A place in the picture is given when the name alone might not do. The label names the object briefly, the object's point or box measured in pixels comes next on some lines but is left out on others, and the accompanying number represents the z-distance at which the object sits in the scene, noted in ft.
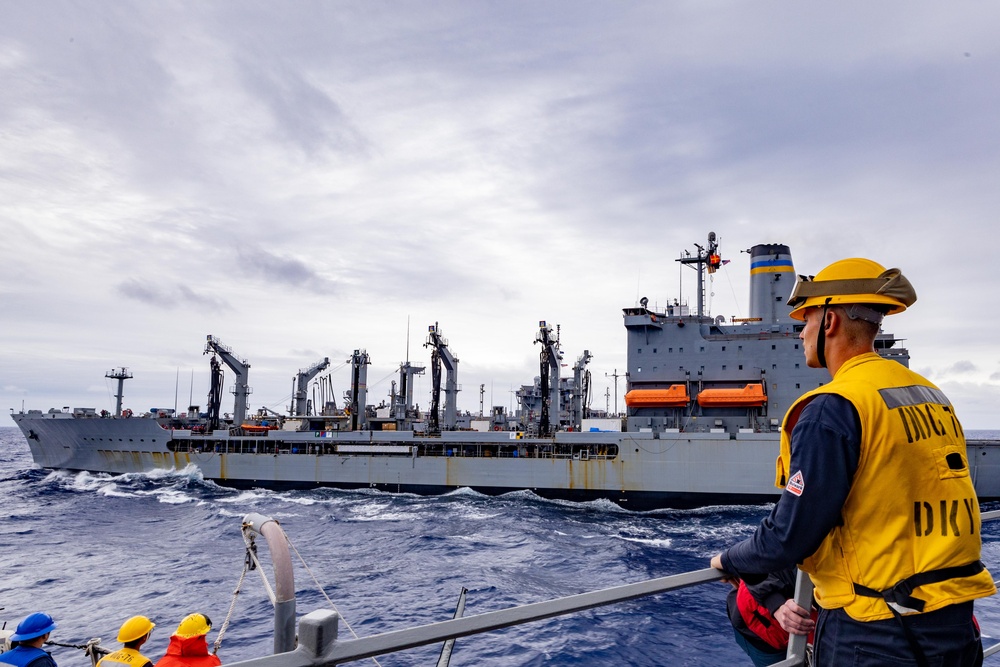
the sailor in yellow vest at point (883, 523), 5.34
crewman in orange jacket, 13.89
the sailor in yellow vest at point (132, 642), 14.34
